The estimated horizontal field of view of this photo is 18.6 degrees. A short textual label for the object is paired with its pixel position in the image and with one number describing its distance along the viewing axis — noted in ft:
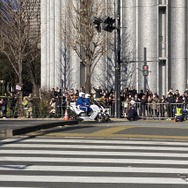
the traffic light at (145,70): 122.20
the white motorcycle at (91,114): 98.12
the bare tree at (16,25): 161.38
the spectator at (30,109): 110.01
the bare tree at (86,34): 134.10
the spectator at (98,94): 118.32
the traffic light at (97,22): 85.76
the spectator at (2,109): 109.74
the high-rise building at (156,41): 138.41
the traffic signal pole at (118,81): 107.04
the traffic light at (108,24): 89.13
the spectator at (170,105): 103.60
